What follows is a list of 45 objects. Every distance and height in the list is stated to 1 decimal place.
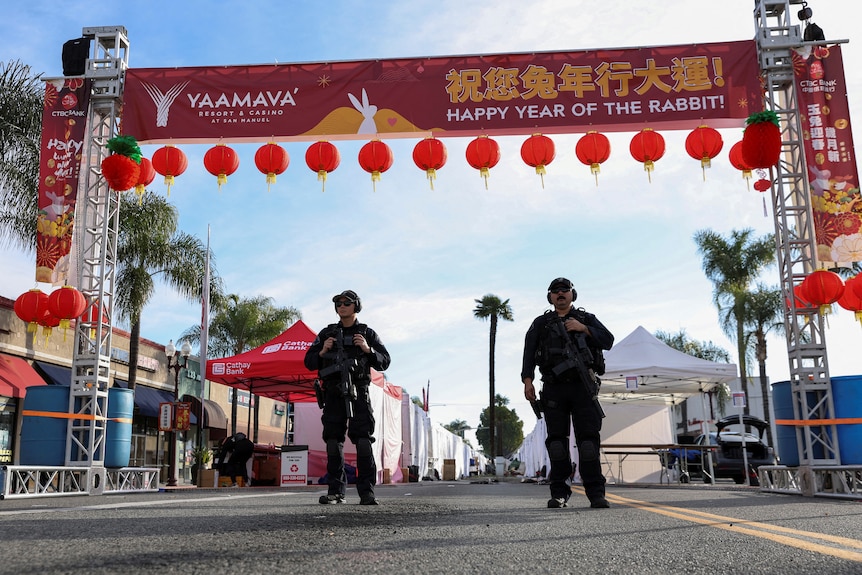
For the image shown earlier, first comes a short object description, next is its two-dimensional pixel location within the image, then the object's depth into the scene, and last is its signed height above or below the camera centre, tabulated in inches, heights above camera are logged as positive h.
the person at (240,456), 705.0 -9.0
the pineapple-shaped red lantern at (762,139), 402.6 +157.1
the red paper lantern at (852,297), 422.0 +76.4
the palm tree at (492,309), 1955.0 +340.5
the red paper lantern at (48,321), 436.1 +72.9
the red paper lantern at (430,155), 467.5 +174.7
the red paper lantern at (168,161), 481.1 +179.1
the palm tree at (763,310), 1418.6 +234.1
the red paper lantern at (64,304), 433.4 +81.8
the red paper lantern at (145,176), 471.5 +169.7
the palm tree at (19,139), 730.8 +296.4
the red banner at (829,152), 421.4 +160.1
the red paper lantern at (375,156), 470.9 +176.0
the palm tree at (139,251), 932.0 +241.9
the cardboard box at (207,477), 765.3 -30.2
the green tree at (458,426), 5982.3 +136.4
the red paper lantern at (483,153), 462.0 +173.8
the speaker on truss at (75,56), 482.0 +247.8
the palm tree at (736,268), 1428.4 +318.7
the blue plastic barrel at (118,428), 445.7 +11.9
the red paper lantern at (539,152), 464.1 +174.6
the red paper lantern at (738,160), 474.0 +171.8
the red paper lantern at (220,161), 473.4 +175.9
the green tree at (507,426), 4517.7 +93.8
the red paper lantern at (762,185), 464.1 +153.2
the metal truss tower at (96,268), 436.1 +108.8
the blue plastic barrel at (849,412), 375.2 +11.7
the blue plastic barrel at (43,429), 418.9 +11.4
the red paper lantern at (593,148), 462.6 +175.3
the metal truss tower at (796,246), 395.9 +107.2
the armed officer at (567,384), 242.2 +18.2
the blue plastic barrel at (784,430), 406.9 +3.6
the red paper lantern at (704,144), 461.6 +176.7
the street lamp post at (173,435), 944.3 +15.5
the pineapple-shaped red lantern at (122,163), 440.8 +163.7
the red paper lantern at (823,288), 405.1 +78.4
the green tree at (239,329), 1462.8 +225.0
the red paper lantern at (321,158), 474.9 +177.3
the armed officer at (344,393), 245.0 +16.8
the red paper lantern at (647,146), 465.1 +177.4
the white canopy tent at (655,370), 661.9 +59.5
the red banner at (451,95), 467.2 +214.9
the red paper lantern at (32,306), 433.1 +81.2
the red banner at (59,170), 446.0 +167.2
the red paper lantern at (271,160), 472.7 +175.7
